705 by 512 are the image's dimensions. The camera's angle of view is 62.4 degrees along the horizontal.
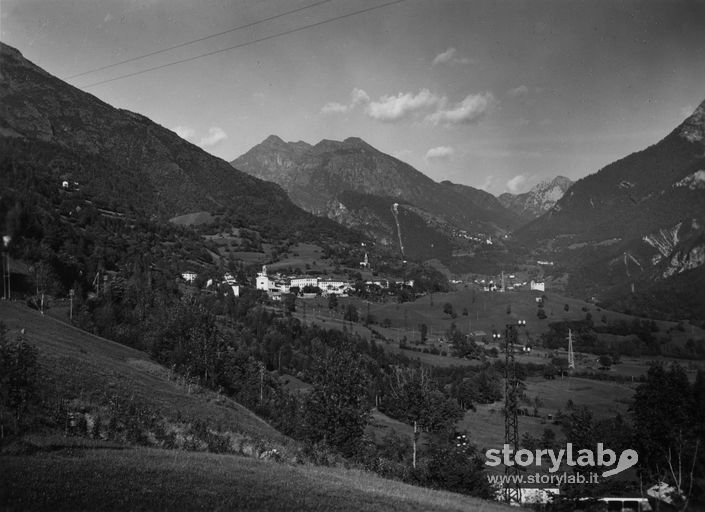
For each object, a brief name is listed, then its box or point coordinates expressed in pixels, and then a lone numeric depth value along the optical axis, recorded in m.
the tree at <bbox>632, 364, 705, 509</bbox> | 42.51
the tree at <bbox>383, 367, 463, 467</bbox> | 66.81
